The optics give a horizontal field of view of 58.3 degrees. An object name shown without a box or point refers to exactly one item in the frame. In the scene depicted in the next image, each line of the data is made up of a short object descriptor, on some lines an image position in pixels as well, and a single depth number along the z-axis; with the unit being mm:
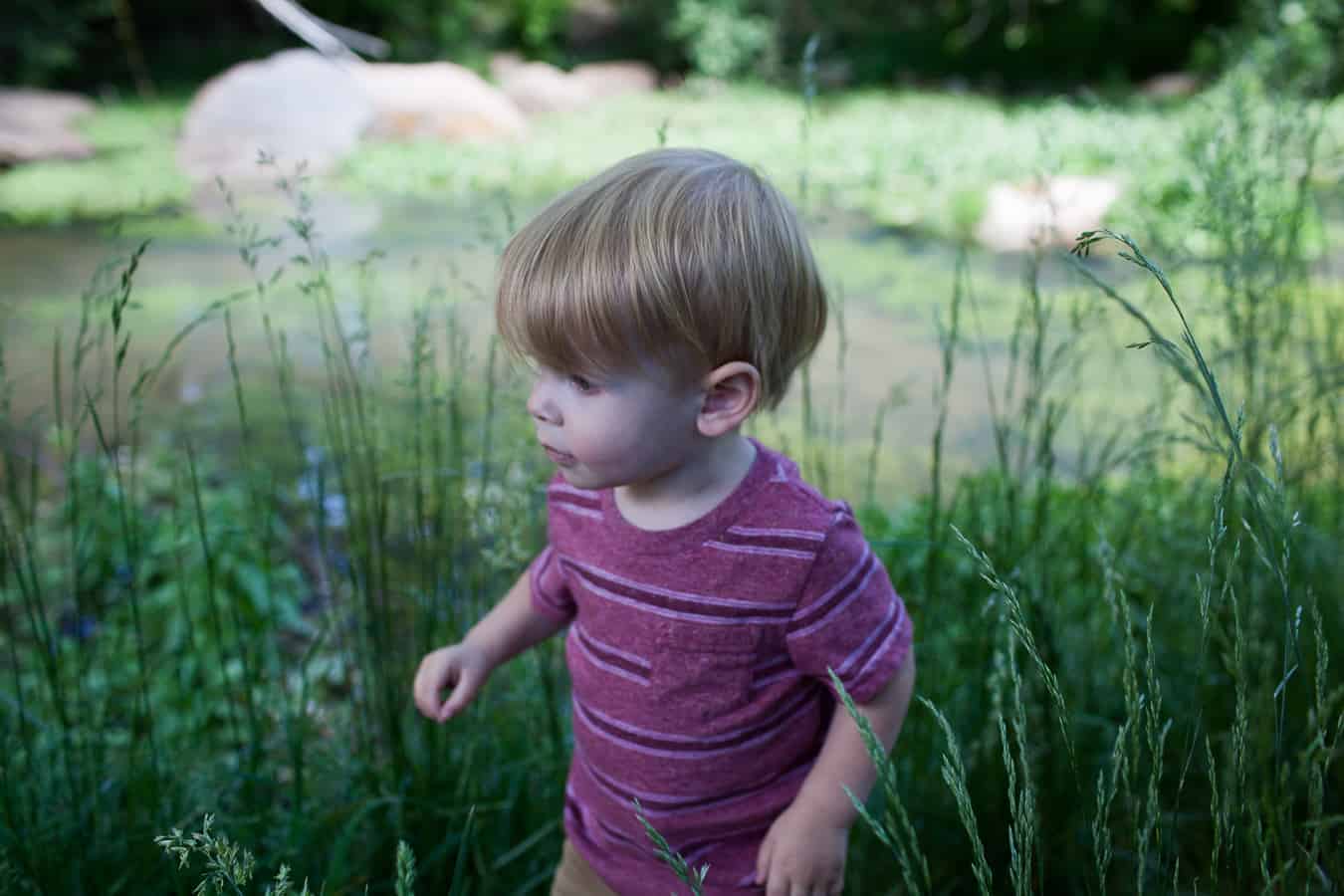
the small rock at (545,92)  13750
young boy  1152
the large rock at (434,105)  11023
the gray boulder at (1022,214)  6852
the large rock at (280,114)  9961
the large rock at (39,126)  10102
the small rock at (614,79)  14727
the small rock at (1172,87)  12852
